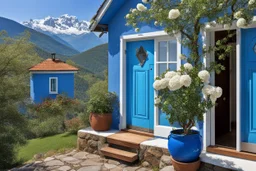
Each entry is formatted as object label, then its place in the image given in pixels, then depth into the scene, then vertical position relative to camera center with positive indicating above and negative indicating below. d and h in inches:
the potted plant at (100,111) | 253.1 -29.4
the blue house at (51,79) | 798.5 +13.2
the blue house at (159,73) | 181.8 +5.3
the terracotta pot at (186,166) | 168.4 -57.0
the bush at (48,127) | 504.5 -96.2
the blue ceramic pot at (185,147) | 166.7 -43.5
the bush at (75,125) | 421.5 -74.9
